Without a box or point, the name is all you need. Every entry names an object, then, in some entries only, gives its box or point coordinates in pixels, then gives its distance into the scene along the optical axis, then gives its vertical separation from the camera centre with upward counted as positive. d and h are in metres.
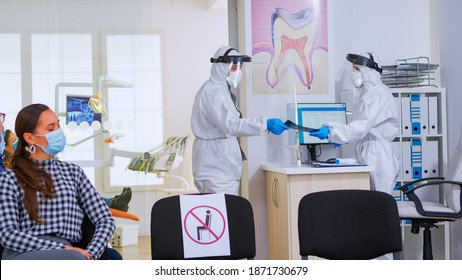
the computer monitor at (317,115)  4.72 +0.06
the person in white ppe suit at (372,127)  4.41 -0.02
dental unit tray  4.66 -0.20
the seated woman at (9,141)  4.36 -0.06
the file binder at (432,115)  5.11 +0.05
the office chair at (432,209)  4.02 -0.50
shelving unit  5.09 -0.11
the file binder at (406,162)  5.11 -0.28
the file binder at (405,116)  5.08 +0.05
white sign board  2.70 -0.38
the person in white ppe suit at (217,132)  4.34 -0.04
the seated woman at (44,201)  2.56 -0.27
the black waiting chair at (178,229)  2.68 -0.39
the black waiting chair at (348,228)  2.74 -0.40
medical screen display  4.57 +0.13
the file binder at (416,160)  5.11 -0.27
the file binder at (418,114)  5.09 +0.06
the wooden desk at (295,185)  4.22 -0.37
